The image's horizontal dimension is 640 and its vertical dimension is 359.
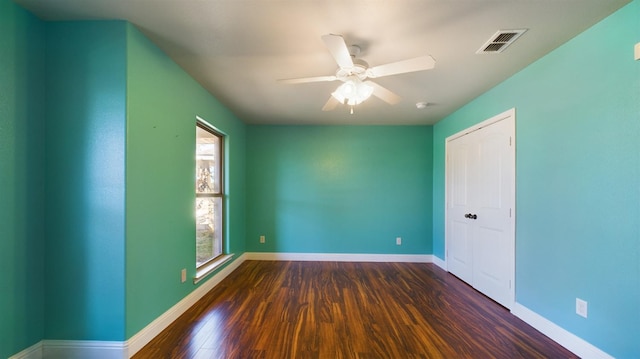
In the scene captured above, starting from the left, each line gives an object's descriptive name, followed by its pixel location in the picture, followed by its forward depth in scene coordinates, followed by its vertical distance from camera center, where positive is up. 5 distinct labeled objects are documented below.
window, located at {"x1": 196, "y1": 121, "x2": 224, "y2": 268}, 2.97 -0.19
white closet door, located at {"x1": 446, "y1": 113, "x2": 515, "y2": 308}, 2.56 -0.34
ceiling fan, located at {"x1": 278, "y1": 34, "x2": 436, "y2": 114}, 1.56 +0.77
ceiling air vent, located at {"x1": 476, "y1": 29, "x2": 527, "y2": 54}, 1.78 +1.05
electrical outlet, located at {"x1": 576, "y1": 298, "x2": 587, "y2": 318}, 1.78 -0.91
